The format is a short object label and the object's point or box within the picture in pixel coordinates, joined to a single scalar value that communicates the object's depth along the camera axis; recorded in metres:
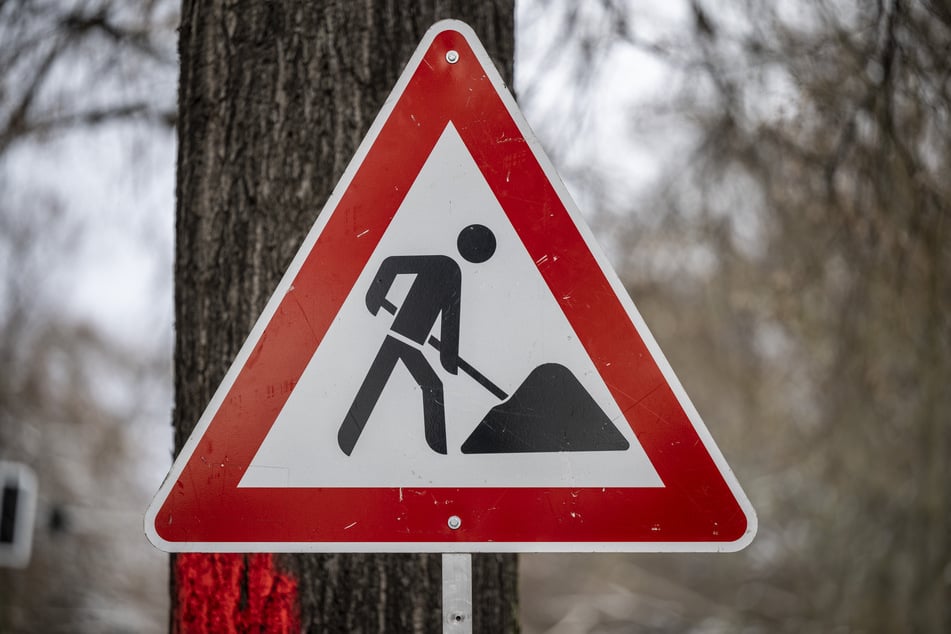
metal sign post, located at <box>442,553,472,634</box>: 7.95
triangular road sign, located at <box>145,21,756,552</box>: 7.97
